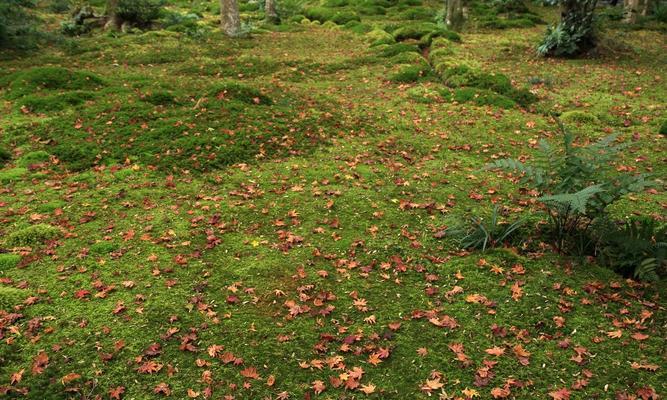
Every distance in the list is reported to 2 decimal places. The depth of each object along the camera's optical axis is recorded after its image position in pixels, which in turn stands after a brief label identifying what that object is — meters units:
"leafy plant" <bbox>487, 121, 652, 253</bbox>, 5.93
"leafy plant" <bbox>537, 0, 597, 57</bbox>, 17.73
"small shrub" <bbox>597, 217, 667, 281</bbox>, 5.84
